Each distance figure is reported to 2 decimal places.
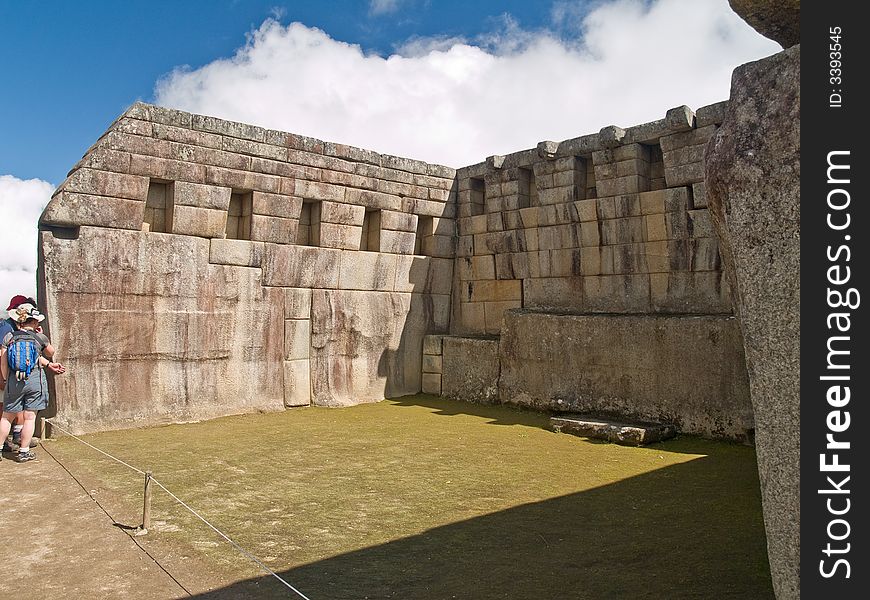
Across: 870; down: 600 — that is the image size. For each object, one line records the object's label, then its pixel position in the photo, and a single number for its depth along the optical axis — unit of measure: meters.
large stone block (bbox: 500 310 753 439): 7.79
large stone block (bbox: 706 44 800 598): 2.27
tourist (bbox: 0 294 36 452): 6.95
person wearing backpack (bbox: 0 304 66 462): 6.62
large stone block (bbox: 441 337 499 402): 10.46
